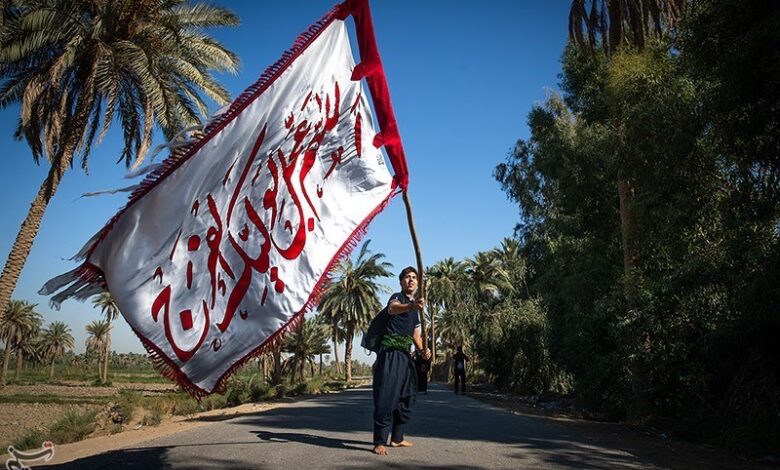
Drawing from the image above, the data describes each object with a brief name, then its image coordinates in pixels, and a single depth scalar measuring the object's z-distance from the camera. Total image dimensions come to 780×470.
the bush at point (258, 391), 21.66
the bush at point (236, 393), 19.76
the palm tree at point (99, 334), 70.43
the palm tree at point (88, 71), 13.93
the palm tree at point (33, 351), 69.51
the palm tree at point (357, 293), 43.44
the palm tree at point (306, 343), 42.00
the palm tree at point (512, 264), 29.94
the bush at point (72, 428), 9.70
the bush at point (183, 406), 15.23
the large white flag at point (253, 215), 3.87
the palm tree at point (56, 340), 77.06
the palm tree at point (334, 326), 46.04
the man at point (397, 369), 5.69
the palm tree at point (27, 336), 56.94
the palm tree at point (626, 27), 11.91
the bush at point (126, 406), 12.29
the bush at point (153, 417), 12.14
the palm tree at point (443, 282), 49.38
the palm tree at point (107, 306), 52.91
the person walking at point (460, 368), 23.42
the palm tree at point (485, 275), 44.47
